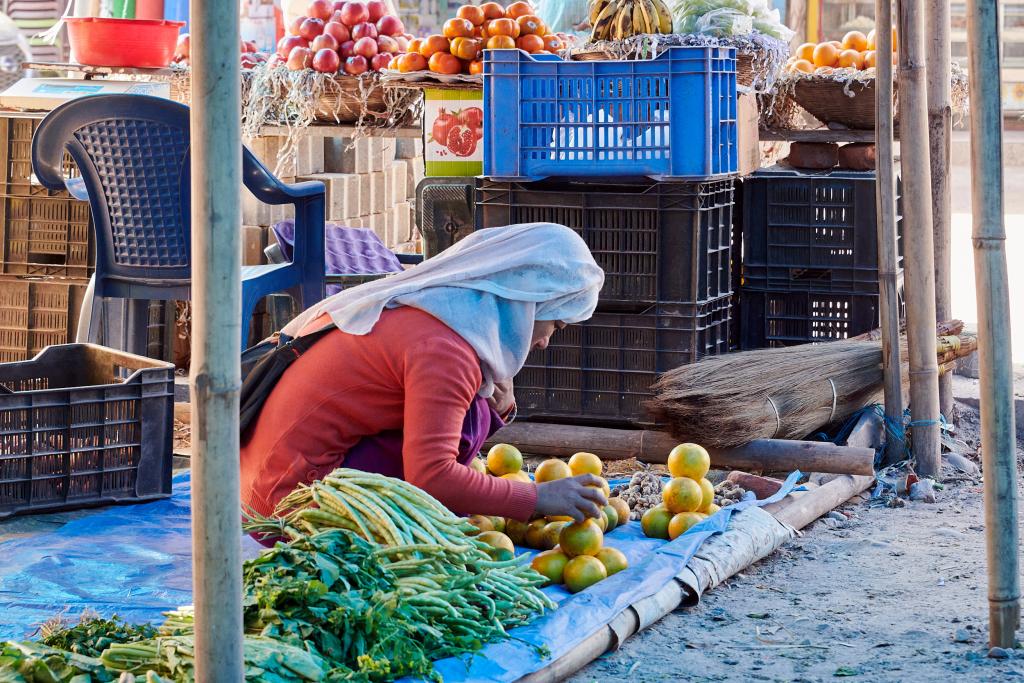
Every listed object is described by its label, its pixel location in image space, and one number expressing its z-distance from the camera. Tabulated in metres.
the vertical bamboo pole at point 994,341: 6.72
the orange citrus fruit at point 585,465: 8.58
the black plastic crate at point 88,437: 8.96
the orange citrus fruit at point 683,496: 8.52
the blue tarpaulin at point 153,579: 6.52
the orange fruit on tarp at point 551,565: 7.47
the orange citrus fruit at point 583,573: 7.39
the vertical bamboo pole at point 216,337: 4.28
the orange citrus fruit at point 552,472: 8.26
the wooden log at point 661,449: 10.37
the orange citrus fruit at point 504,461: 8.48
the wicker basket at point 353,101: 14.64
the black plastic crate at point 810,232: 12.27
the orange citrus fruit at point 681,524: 8.37
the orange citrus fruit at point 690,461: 8.66
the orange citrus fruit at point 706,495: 8.62
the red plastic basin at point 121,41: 15.25
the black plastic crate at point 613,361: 11.16
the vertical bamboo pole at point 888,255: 10.77
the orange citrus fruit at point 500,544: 7.05
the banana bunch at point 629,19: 13.16
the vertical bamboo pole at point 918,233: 10.45
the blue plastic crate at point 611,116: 10.77
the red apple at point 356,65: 14.80
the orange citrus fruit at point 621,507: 8.59
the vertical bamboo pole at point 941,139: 11.41
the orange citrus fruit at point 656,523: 8.46
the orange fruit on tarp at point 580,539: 7.51
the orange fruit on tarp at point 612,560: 7.64
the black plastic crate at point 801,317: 12.37
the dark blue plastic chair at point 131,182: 10.61
